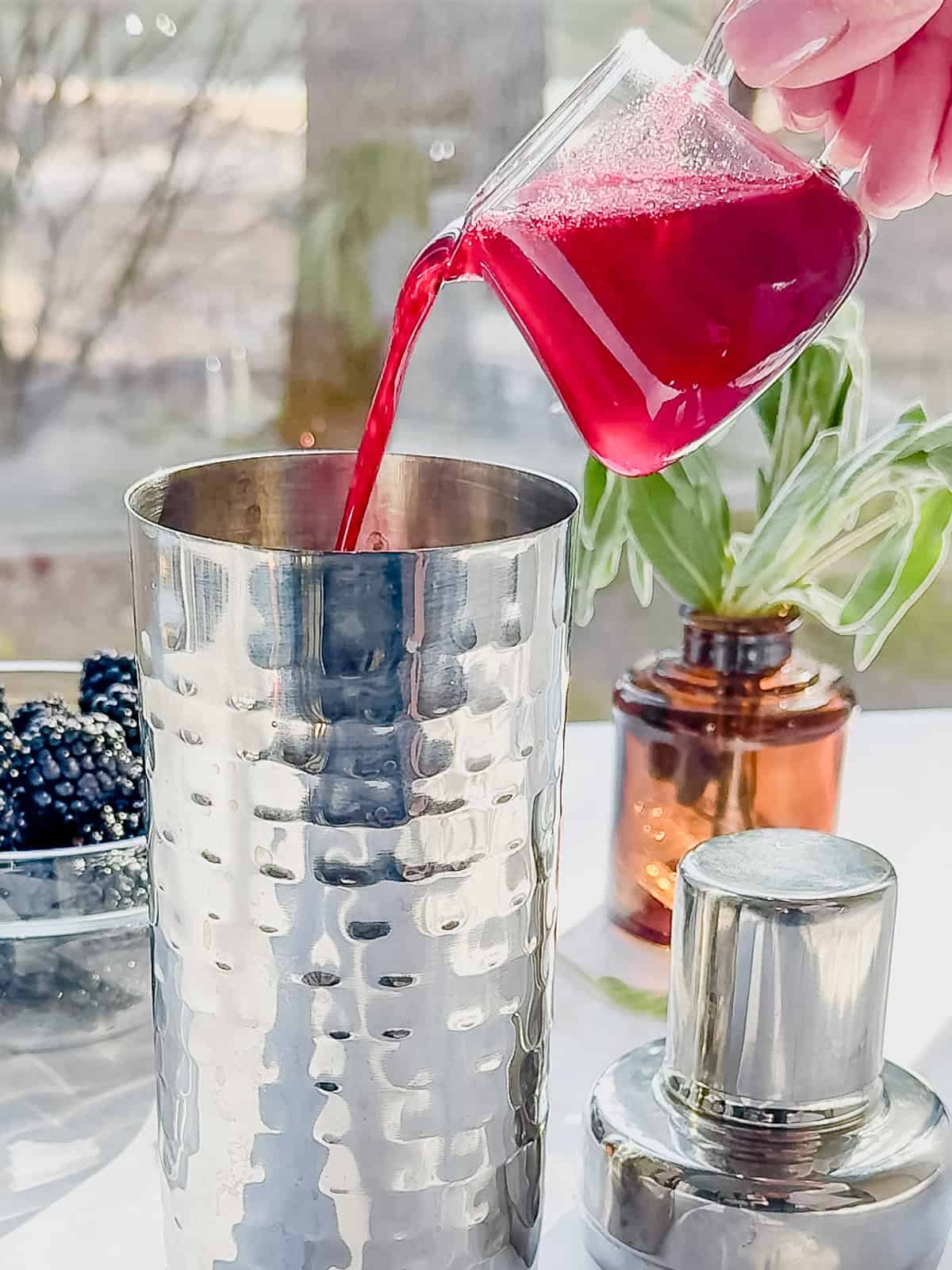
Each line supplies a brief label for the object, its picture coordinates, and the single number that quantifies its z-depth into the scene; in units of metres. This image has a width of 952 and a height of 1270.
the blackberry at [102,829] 0.62
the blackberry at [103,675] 0.71
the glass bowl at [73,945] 0.58
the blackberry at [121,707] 0.68
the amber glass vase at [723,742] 0.70
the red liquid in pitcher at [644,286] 0.46
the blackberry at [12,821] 0.61
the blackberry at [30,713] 0.65
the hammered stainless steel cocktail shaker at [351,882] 0.38
